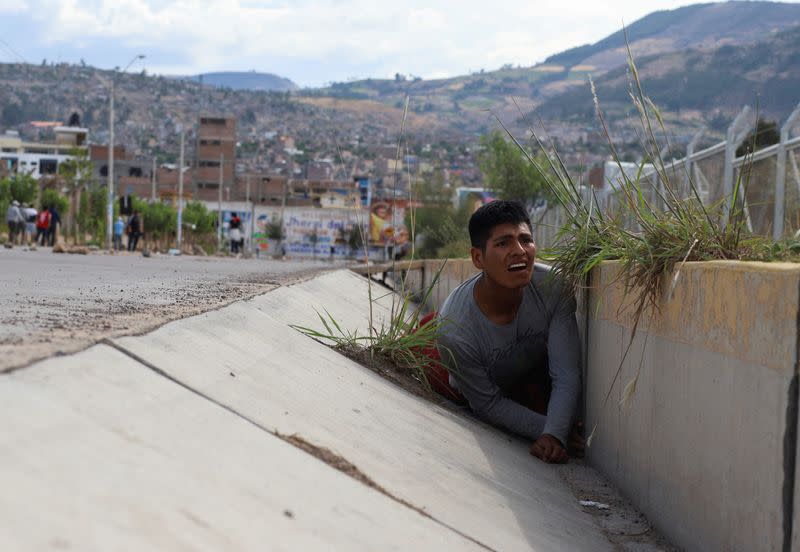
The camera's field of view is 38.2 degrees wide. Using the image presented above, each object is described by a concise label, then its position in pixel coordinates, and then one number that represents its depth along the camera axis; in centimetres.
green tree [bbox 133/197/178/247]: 6675
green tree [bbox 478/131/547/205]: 5450
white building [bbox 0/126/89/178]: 13475
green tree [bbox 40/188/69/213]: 5509
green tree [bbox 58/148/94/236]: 6156
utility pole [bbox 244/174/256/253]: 9778
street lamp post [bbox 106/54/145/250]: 4673
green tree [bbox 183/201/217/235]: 8062
